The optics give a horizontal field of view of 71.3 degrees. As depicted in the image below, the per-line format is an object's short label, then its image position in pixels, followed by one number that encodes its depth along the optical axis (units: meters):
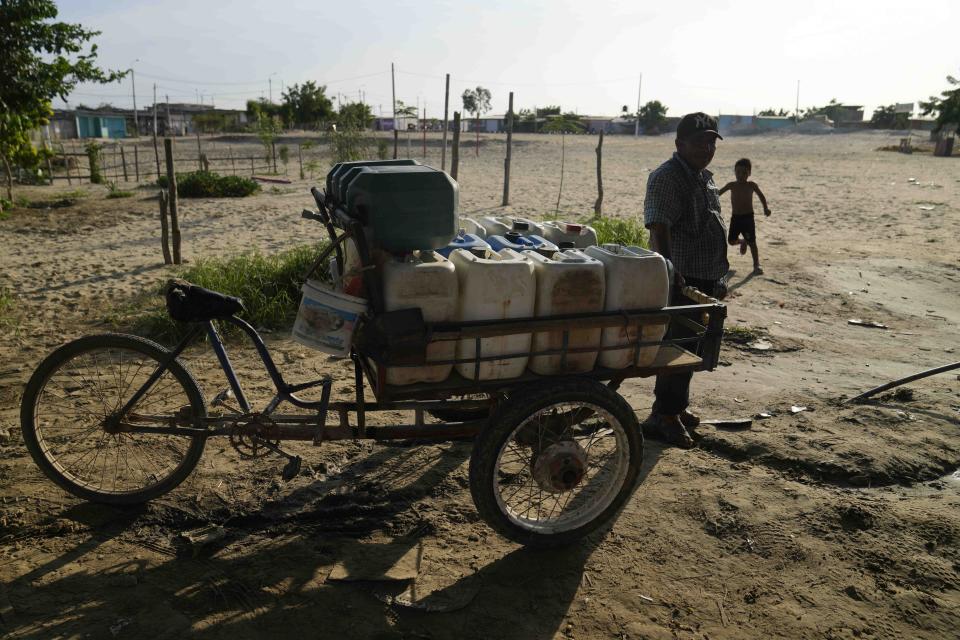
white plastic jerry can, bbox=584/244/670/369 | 2.85
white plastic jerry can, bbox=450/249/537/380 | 2.68
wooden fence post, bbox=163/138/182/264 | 8.60
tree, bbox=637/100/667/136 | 65.31
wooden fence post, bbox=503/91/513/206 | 15.81
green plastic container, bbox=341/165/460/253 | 2.59
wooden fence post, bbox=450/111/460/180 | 13.20
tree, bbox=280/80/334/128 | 53.69
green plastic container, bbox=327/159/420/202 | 3.20
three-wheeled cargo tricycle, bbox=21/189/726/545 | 2.71
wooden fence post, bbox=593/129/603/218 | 12.96
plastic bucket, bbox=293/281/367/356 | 2.62
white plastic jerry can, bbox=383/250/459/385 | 2.58
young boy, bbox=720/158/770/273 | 8.89
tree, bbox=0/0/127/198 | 11.77
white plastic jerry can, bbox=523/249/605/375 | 2.76
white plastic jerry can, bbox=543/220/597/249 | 3.94
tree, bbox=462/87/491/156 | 90.18
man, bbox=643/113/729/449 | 4.00
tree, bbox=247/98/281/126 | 54.58
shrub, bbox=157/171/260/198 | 16.78
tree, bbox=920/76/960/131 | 39.06
